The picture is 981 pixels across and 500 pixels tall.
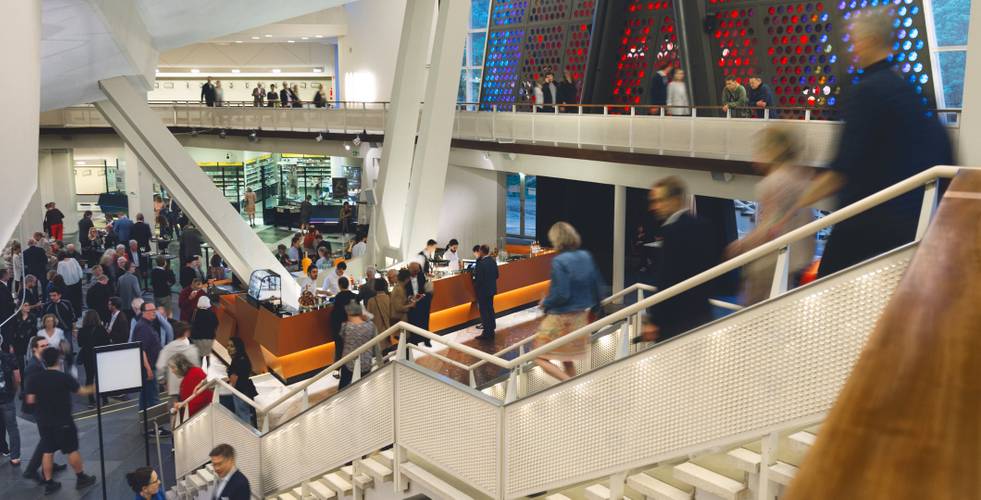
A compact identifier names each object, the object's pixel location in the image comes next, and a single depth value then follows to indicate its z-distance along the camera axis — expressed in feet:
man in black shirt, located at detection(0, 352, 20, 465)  30.17
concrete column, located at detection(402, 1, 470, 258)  47.85
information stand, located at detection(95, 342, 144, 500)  25.55
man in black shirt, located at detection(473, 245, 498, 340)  42.86
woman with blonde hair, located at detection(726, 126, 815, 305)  13.96
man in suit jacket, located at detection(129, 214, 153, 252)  63.26
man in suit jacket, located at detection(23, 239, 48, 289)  50.70
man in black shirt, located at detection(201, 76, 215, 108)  93.61
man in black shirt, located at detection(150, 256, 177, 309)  46.50
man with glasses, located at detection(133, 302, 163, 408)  33.94
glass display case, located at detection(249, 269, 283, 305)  44.37
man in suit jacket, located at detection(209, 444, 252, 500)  19.63
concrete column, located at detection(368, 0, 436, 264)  50.31
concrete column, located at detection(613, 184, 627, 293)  54.44
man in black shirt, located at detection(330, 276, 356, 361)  37.17
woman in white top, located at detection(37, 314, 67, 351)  31.81
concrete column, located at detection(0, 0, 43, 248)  19.92
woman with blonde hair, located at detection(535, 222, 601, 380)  18.90
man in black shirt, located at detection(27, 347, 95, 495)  26.84
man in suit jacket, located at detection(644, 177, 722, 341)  14.98
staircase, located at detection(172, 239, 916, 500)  10.49
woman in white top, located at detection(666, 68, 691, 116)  49.67
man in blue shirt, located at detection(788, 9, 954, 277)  11.45
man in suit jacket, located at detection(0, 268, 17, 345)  37.76
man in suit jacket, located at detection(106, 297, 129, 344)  35.94
